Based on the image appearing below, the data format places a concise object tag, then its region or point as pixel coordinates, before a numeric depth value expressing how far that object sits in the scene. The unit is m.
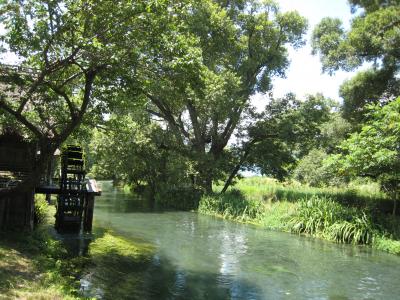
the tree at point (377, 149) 17.30
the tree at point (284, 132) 30.41
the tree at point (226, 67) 28.34
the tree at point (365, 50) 20.08
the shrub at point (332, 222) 19.45
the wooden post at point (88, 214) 18.70
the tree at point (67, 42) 10.84
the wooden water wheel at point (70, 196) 18.05
